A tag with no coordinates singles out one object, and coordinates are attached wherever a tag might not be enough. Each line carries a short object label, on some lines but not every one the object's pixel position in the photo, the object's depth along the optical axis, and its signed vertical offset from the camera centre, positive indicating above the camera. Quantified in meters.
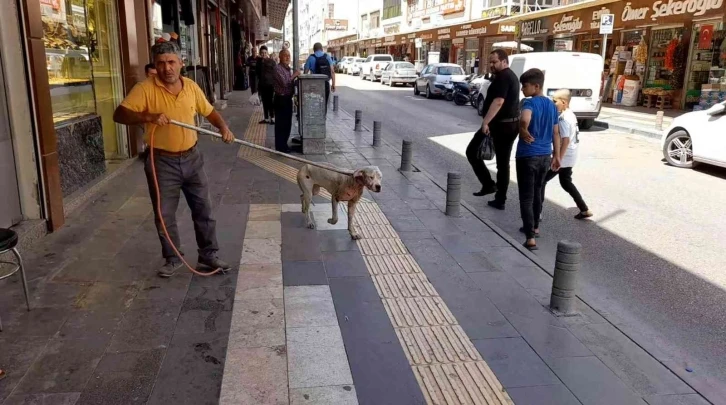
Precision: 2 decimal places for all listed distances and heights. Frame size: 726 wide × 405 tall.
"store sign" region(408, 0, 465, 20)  38.55 +4.45
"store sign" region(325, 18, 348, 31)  82.88 +5.88
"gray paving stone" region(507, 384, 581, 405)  3.05 -1.78
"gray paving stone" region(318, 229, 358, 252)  5.37 -1.71
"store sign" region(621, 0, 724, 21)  15.79 +1.84
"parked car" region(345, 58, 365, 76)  48.08 -0.10
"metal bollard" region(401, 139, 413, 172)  8.94 -1.41
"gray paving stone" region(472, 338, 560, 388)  3.26 -1.78
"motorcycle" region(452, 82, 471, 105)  21.53 -0.99
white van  14.59 -0.19
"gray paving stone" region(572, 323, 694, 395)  3.29 -1.81
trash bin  10.01 -0.77
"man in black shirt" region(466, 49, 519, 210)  6.59 -0.56
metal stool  3.40 -1.10
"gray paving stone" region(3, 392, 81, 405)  2.91 -1.73
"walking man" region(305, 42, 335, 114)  11.73 +0.02
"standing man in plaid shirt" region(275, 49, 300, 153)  9.95 -0.60
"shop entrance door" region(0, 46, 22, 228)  4.90 -1.01
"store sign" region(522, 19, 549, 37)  25.02 +1.80
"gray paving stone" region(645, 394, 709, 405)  3.14 -1.83
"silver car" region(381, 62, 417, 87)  32.34 -0.37
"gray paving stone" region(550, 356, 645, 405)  3.12 -1.79
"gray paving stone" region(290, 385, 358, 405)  3.00 -1.77
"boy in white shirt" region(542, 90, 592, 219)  6.01 -0.85
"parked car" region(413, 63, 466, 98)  24.22 -0.46
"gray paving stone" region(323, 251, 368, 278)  4.76 -1.72
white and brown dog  5.12 -1.15
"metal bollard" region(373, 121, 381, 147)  11.41 -1.36
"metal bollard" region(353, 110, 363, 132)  13.66 -1.37
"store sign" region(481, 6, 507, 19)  31.64 +3.19
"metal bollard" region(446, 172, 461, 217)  6.54 -1.47
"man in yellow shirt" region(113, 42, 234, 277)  3.96 -0.57
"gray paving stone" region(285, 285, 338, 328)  3.87 -1.73
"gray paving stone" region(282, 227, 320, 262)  5.11 -1.70
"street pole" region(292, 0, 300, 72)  13.13 +0.65
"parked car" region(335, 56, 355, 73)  52.26 +0.06
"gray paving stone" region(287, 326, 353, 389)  3.20 -1.75
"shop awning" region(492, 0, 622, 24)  20.92 +2.37
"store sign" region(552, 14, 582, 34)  21.97 +1.76
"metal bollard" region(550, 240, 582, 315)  4.11 -1.51
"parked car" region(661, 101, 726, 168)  9.12 -1.16
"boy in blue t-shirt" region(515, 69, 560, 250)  5.46 -0.71
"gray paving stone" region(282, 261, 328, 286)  4.55 -1.72
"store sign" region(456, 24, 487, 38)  32.58 +2.15
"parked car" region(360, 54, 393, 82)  38.22 +0.00
